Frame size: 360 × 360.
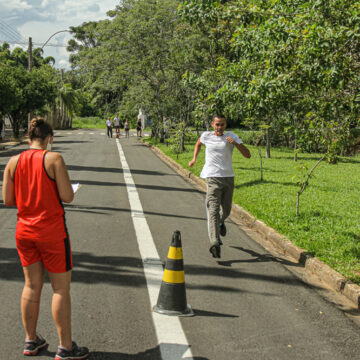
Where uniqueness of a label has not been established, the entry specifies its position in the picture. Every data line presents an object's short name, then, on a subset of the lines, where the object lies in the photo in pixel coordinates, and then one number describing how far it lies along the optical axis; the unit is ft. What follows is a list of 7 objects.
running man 22.13
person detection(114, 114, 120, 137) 127.57
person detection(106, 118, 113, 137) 132.26
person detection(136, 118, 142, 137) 139.85
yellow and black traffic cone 15.05
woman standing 11.37
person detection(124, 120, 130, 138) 139.64
